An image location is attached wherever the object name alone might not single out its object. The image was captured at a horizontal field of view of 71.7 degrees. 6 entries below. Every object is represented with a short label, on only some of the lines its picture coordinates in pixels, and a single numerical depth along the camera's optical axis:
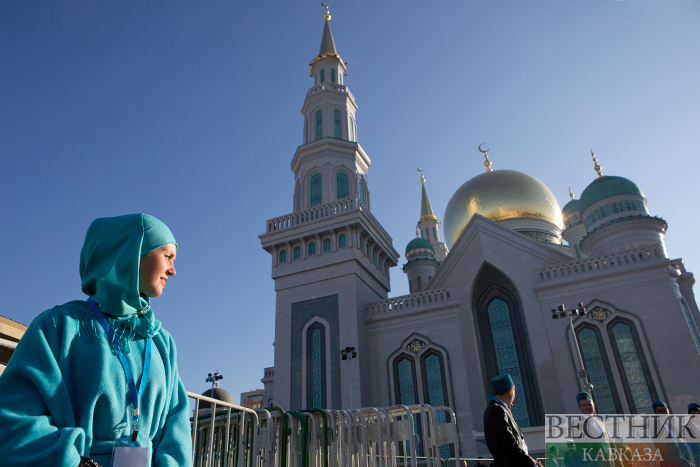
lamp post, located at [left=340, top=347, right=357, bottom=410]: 15.31
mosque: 13.77
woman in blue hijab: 1.38
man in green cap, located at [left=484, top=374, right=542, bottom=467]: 3.21
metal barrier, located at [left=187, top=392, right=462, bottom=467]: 4.17
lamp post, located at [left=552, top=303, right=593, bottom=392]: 12.92
